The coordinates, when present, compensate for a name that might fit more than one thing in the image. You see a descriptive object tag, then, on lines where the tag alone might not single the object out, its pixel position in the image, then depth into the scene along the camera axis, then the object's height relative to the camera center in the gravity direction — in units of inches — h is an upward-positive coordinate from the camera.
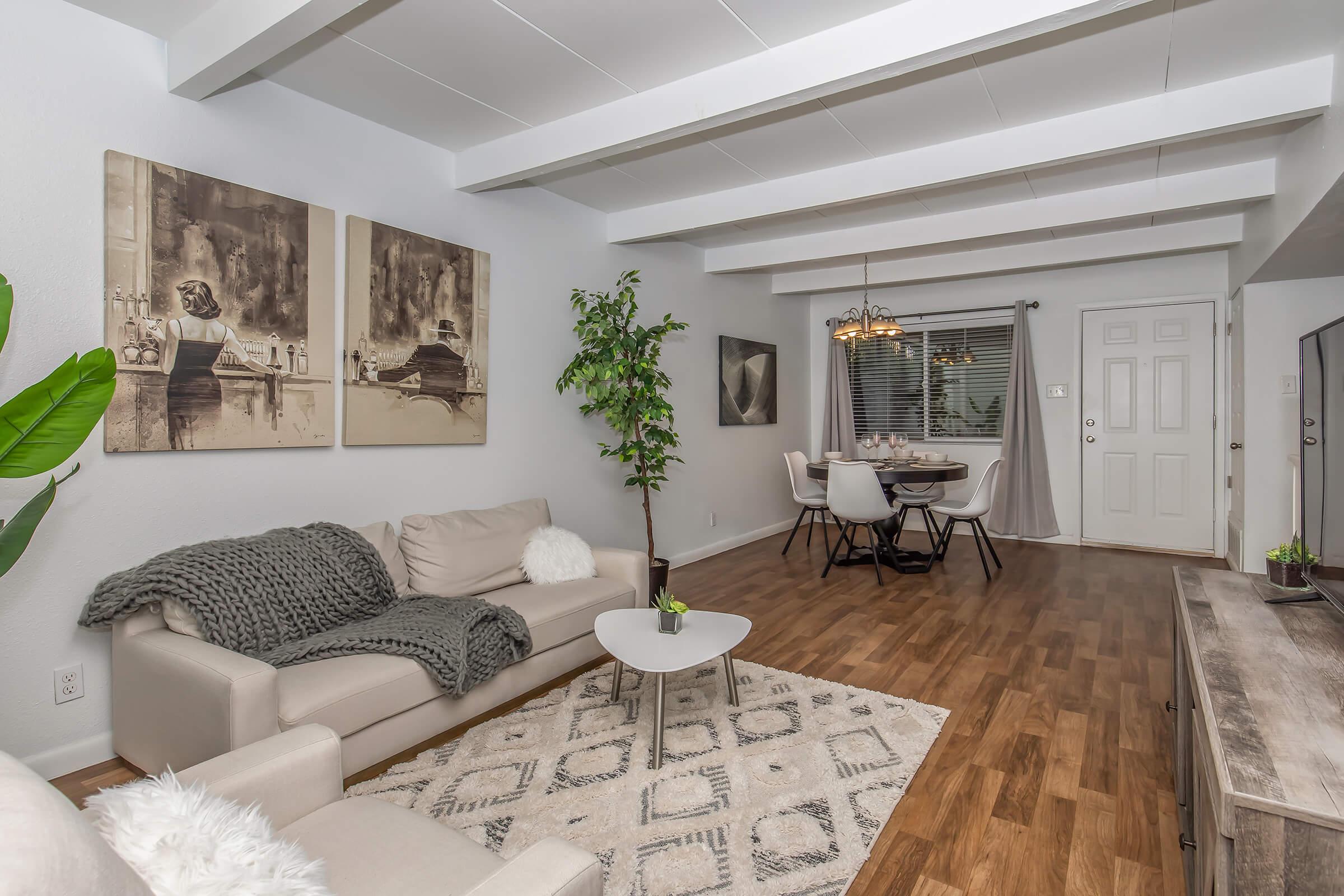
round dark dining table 179.2 -8.7
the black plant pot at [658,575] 156.6 -30.4
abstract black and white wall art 216.8 +22.0
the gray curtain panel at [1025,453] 227.8 -1.4
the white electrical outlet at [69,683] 83.9 -30.4
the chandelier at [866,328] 183.8 +33.6
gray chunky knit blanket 82.2 -21.9
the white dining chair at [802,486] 210.2 -12.7
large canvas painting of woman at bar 87.1 +18.7
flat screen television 71.0 -0.4
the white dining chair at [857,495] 177.3 -12.7
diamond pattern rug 67.8 -41.1
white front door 206.5 +7.5
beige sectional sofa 70.9 -28.3
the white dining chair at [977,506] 179.9 -15.7
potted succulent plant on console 78.8 -13.5
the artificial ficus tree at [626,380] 145.5 +14.7
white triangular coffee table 84.9 -26.8
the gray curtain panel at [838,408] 266.2 +16.2
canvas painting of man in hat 114.0 +19.6
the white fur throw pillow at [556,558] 122.8 -21.0
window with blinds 241.1 +25.0
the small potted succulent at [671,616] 95.1 -24.1
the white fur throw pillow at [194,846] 31.6 -20.0
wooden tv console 39.5 -20.3
